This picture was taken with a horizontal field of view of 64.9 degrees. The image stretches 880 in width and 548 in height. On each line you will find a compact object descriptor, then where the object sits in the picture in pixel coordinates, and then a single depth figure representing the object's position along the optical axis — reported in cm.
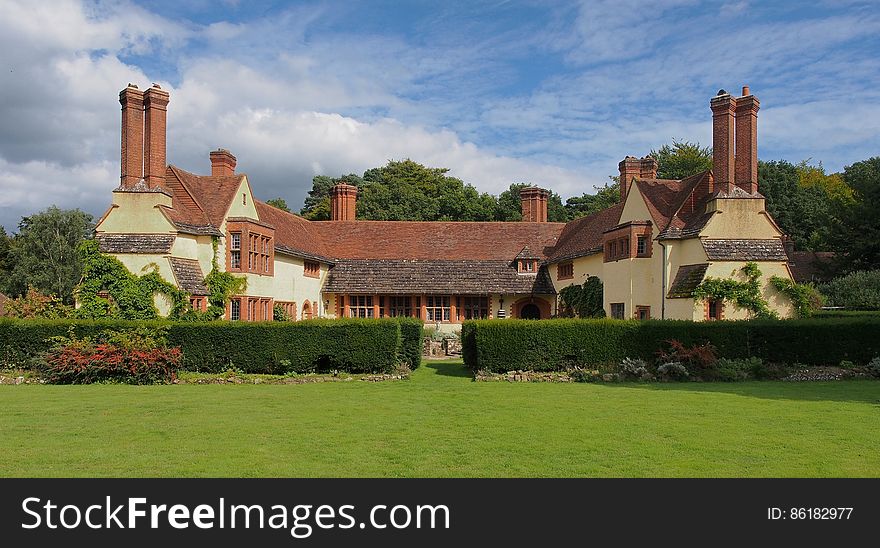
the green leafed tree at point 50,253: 5212
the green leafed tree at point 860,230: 3575
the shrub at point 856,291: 3144
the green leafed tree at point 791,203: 5441
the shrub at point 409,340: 2250
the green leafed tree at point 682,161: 5688
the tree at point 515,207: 6347
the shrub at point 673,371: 2005
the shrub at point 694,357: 2028
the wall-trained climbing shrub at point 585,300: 3114
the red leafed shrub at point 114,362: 2012
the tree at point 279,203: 6702
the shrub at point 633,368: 2036
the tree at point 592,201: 6219
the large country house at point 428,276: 2534
